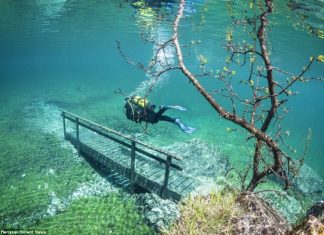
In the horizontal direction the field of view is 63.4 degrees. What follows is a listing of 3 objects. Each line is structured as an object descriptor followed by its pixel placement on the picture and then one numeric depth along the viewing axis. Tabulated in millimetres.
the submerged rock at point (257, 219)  4227
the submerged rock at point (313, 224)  3127
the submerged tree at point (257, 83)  4148
